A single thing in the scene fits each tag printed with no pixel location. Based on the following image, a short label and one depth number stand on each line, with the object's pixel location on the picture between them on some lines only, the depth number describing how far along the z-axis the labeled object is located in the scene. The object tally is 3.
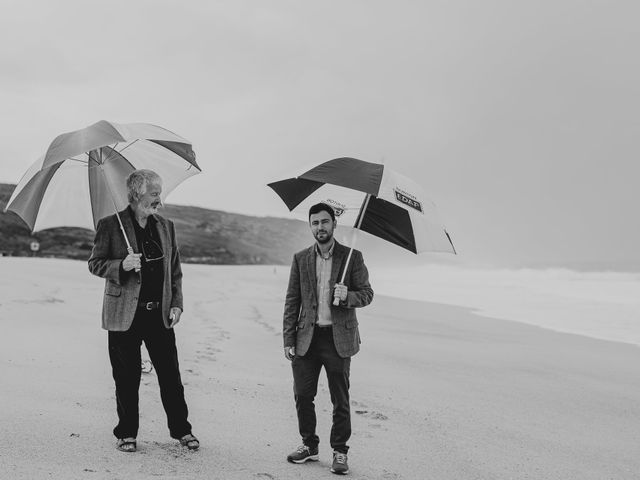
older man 3.42
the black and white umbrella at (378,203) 3.63
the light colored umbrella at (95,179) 3.93
